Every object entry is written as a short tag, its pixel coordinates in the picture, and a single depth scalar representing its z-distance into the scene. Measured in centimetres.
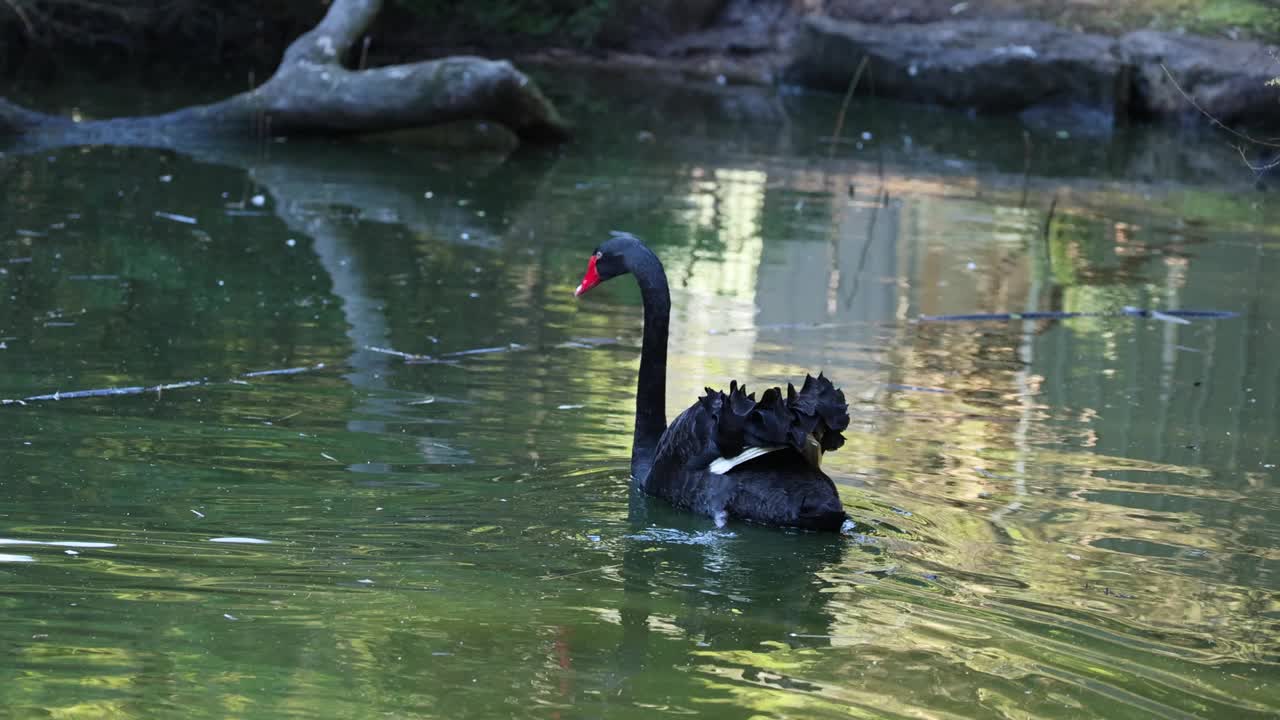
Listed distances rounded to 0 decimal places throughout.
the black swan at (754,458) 1027
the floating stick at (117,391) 1303
